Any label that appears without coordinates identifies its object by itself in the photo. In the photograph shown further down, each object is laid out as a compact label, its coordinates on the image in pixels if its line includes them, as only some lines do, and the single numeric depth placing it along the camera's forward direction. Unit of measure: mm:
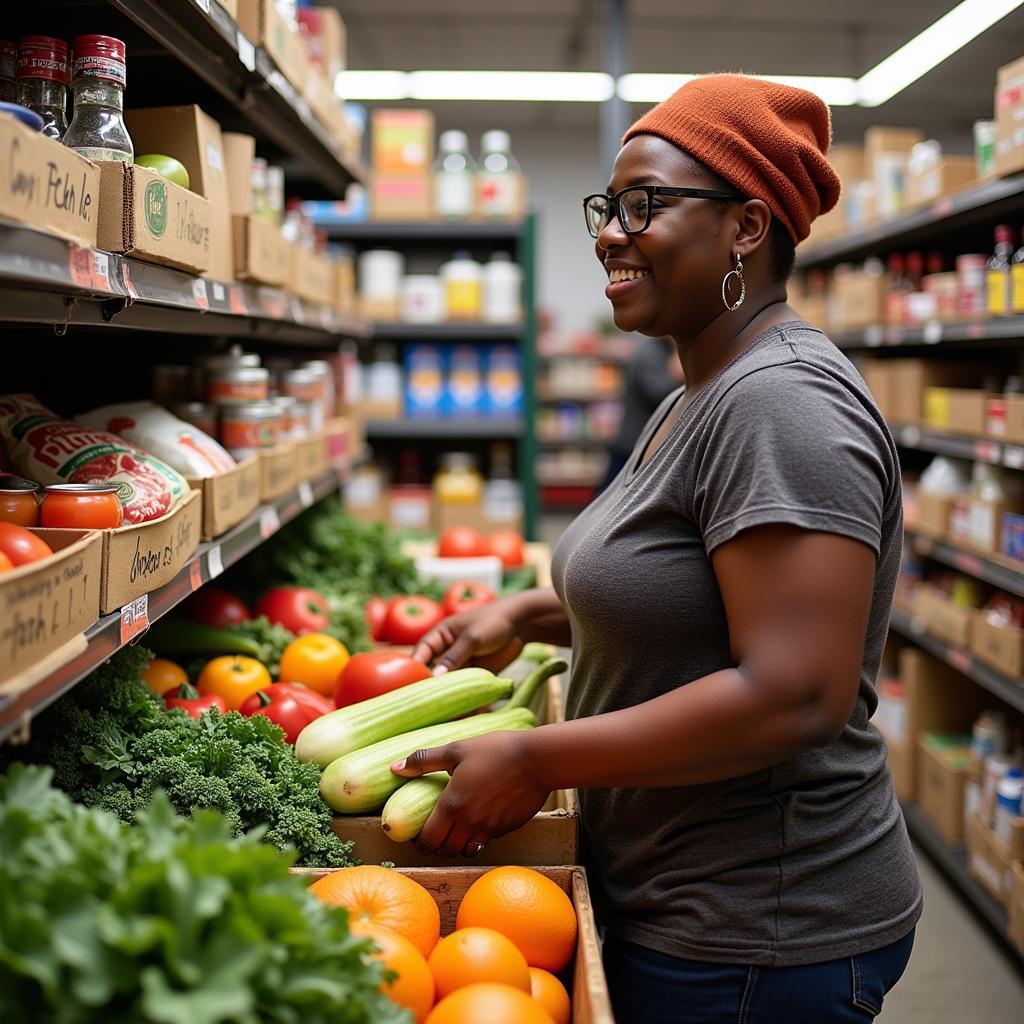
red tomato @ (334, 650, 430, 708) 2051
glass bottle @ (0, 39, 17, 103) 1648
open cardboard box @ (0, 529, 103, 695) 1130
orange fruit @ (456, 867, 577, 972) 1467
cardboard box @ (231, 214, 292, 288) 2223
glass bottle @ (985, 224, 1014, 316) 3467
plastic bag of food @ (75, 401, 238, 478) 2049
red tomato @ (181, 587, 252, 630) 2676
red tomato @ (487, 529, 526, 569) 3941
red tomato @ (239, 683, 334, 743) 1969
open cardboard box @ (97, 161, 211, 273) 1477
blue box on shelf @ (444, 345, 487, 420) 5934
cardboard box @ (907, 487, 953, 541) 4086
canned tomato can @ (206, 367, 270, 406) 2459
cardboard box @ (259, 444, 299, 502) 2494
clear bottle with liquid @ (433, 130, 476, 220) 5734
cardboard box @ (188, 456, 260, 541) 1994
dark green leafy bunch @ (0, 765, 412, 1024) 941
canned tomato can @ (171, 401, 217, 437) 2363
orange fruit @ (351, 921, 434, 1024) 1273
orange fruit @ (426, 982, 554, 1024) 1213
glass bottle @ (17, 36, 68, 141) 1522
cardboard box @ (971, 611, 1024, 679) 3424
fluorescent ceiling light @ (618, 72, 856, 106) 9602
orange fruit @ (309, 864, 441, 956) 1413
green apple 1879
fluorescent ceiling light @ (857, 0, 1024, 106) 7738
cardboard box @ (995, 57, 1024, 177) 3213
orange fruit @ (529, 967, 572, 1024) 1399
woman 1305
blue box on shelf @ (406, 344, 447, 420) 5914
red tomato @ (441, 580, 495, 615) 3088
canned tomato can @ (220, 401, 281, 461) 2438
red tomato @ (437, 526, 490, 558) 3904
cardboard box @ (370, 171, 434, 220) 5836
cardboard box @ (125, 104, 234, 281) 2041
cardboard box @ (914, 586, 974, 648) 3848
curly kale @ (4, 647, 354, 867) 1573
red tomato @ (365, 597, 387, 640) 3076
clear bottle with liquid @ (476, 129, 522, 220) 5793
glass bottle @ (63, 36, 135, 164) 1527
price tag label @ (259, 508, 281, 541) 2400
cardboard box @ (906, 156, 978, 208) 4066
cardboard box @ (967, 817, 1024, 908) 3316
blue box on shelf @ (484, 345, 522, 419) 5914
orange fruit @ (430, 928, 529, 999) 1331
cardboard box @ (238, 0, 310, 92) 2271
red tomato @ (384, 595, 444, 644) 2920
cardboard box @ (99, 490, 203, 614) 1438
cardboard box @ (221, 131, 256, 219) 2299
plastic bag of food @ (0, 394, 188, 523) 1725
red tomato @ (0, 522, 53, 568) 1246
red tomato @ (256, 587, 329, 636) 2838
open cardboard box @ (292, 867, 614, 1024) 1336
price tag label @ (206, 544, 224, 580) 1957
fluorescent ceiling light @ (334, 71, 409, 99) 9578
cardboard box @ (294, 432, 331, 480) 2900
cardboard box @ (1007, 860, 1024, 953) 3117
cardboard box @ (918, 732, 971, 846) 3908
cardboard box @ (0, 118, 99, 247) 1126
